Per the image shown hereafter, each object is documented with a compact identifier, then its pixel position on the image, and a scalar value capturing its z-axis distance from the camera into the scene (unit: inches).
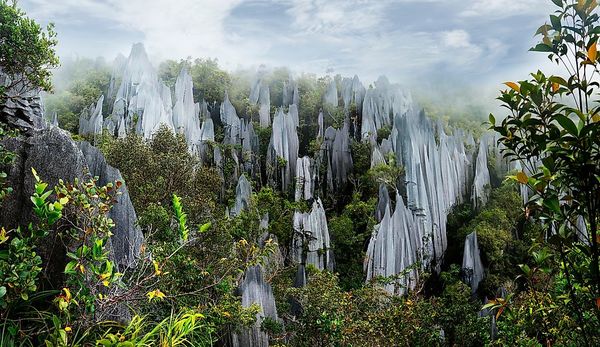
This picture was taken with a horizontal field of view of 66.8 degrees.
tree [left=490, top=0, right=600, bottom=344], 73.2
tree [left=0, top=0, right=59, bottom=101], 170.6
